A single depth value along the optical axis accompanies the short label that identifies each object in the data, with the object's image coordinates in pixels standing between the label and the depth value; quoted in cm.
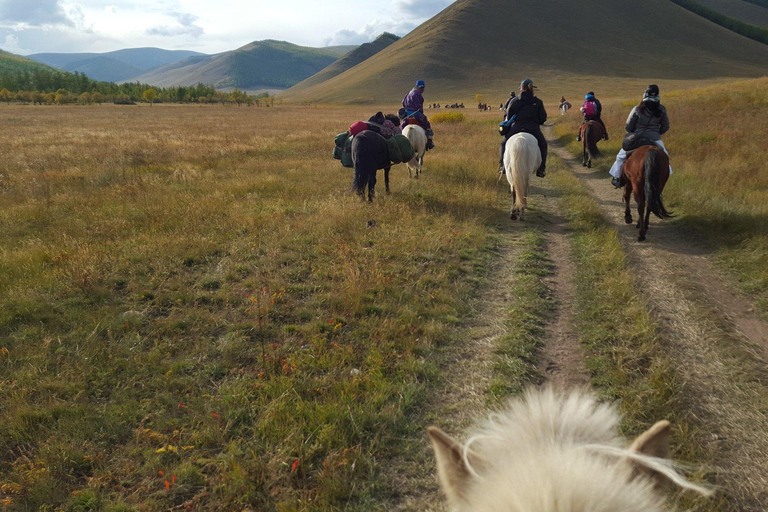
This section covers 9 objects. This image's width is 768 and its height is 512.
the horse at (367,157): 949
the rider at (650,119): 854
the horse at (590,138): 1492
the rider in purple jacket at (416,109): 1437
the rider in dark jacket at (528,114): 985
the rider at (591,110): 1564
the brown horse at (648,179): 743
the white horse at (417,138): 1330
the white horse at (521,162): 862
